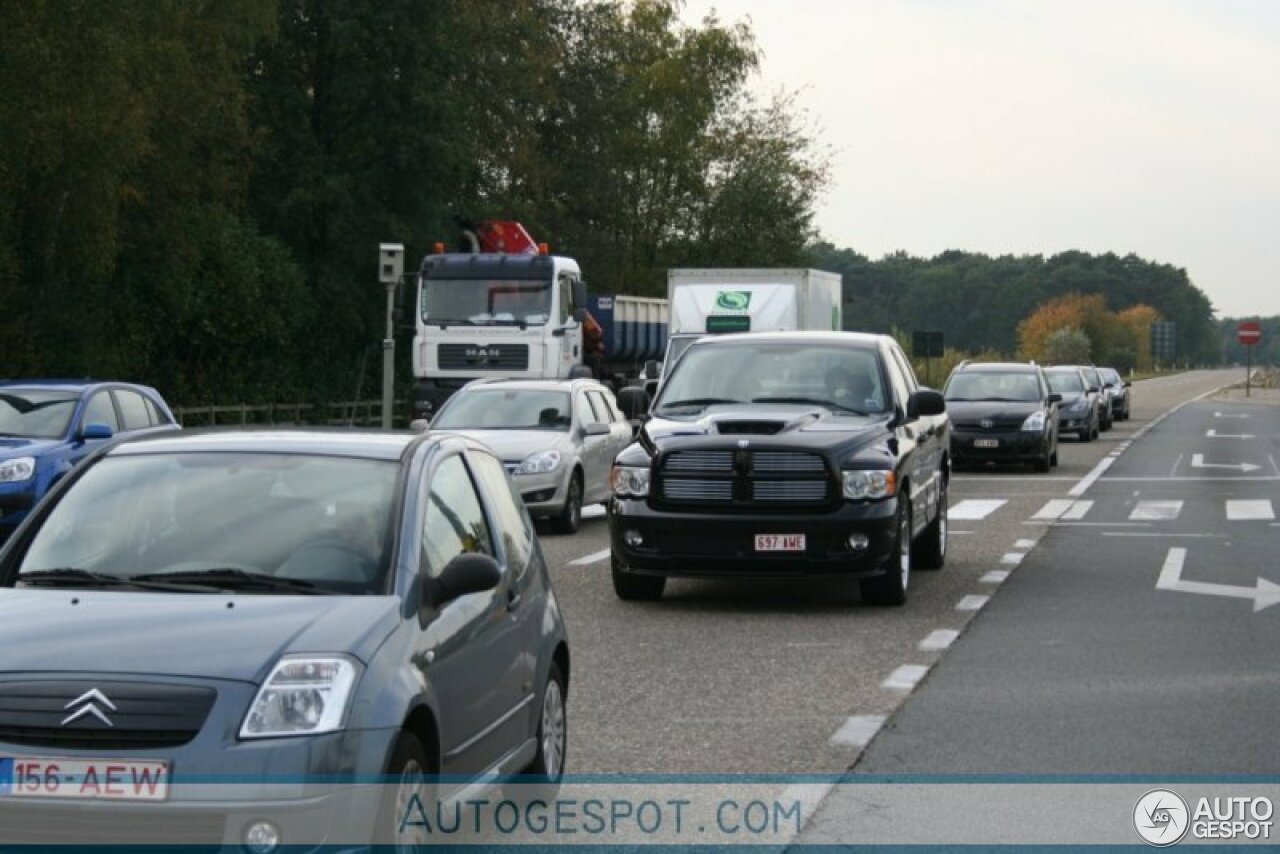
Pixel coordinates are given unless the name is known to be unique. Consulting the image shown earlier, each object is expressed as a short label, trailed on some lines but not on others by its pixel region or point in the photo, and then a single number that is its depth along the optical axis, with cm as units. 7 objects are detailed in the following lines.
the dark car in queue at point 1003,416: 3341
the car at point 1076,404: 4647
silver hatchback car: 2103
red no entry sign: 10856
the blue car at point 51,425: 1847
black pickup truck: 1404
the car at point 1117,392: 6119
